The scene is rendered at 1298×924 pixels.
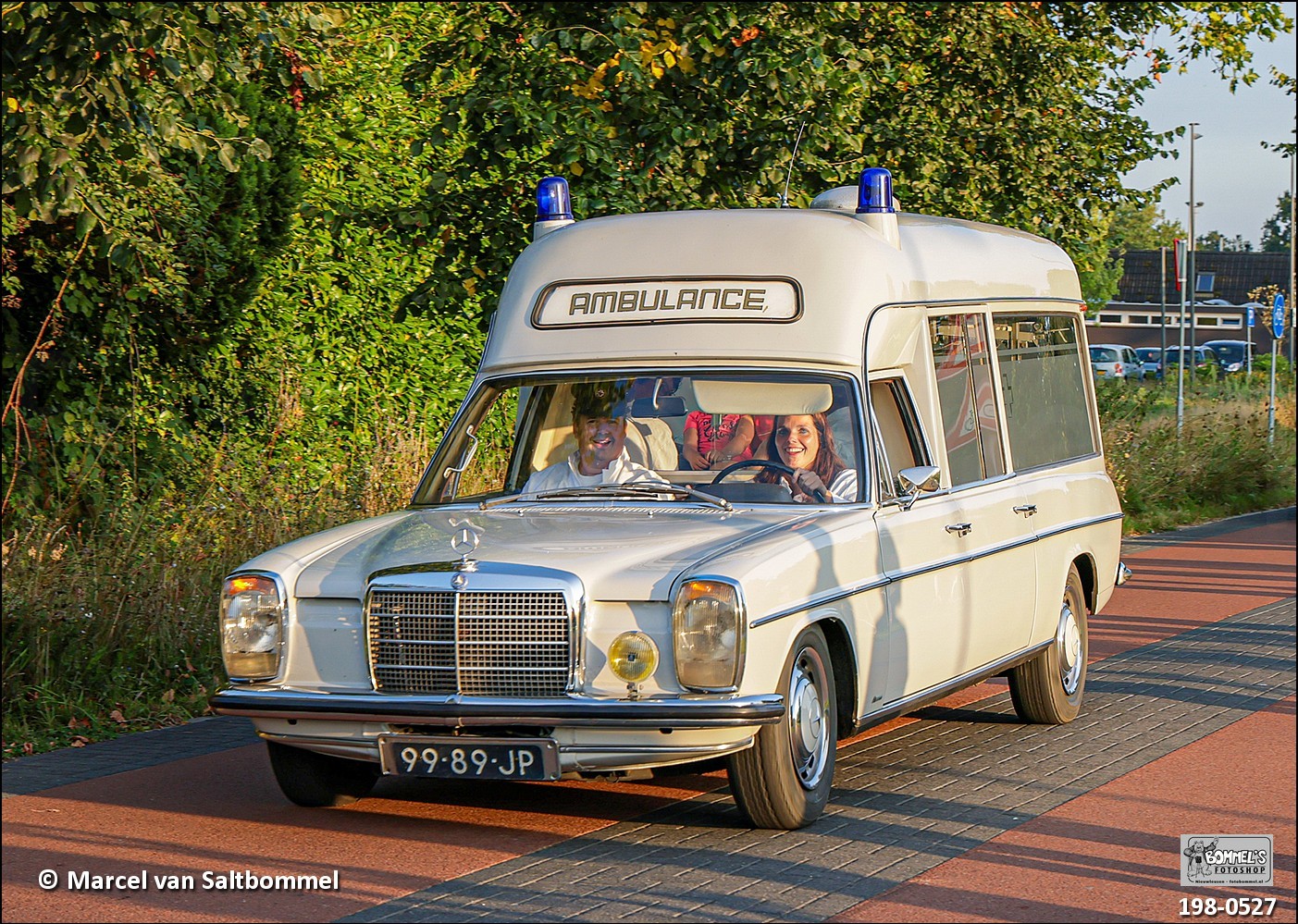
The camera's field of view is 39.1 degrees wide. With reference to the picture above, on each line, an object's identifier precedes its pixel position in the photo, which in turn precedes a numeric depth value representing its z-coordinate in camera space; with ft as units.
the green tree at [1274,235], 500.33
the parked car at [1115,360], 170.60
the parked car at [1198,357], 148.59
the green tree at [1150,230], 337.31
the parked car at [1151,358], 184.83
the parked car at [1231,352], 190.00
